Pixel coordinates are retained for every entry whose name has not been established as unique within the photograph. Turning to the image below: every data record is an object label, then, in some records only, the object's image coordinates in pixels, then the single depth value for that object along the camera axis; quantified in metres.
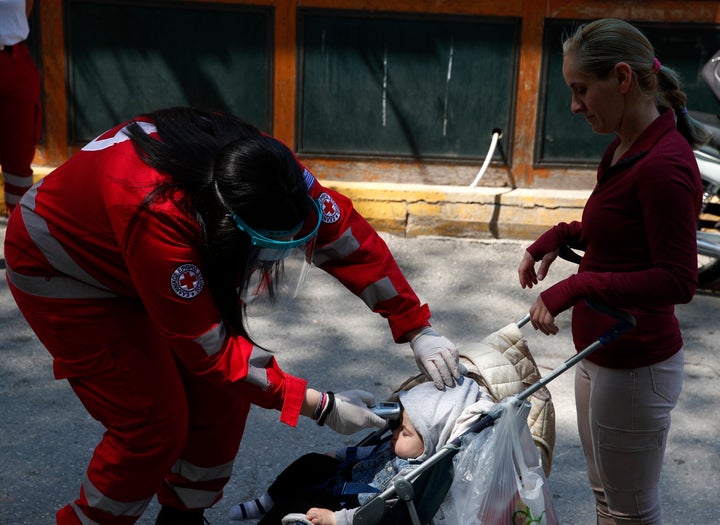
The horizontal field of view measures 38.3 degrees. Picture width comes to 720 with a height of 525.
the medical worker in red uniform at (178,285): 2.49
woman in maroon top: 2.45
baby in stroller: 2.84
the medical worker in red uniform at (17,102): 5.45
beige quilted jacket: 2.98
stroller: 2.61
